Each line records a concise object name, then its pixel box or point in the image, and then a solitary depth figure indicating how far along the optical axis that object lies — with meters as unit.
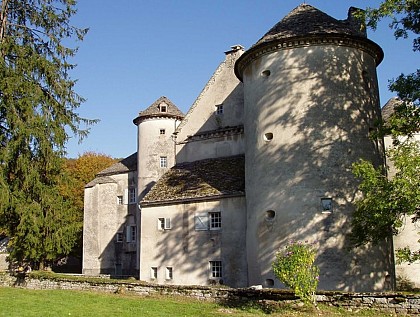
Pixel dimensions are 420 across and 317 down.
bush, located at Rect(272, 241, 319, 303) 13.94
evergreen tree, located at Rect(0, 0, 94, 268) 20.42
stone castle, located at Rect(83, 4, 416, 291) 19.17
